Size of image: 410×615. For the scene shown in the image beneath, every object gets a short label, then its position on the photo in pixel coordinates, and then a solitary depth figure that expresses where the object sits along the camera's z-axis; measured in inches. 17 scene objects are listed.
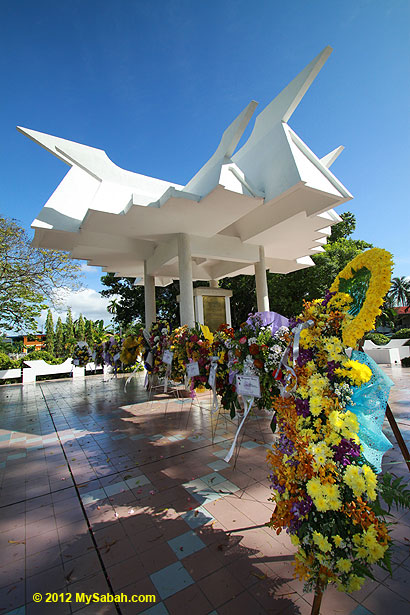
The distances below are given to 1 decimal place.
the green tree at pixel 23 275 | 519.5
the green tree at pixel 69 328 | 1828.2
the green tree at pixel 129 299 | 794.8
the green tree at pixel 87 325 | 1784.0
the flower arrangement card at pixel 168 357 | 219.3
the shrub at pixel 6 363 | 580.2
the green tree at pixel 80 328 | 1780.3
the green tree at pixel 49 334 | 1667.7
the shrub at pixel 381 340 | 590.6
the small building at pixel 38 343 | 1896.4
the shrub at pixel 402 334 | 638.5
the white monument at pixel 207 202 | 250.7
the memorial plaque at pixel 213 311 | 469.7
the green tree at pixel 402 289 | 1777.8
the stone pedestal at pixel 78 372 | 589.3
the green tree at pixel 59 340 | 1742.1
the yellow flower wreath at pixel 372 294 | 65.4
